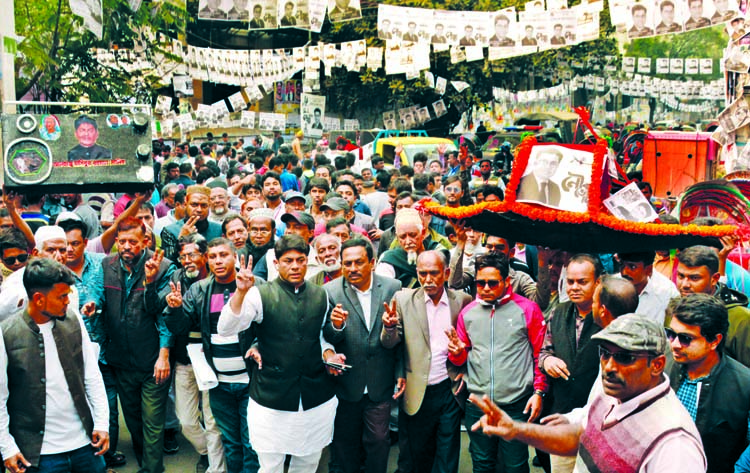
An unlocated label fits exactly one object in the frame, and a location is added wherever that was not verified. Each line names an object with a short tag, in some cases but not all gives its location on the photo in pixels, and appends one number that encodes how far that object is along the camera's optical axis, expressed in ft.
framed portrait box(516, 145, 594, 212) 16.88
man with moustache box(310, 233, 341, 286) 22.19
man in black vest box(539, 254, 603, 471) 17.26
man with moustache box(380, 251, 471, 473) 19.47
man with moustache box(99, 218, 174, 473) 20.75
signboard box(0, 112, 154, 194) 22.63
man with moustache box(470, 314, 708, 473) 10.13
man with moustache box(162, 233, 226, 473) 20.58
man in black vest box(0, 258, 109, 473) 14.74
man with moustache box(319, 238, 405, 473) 19.45
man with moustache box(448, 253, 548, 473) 18.20
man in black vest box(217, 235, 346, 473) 17.95
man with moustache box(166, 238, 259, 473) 19.47
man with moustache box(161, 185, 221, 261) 25.66
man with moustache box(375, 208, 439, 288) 22.94
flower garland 16.51
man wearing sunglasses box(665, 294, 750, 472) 13.56
